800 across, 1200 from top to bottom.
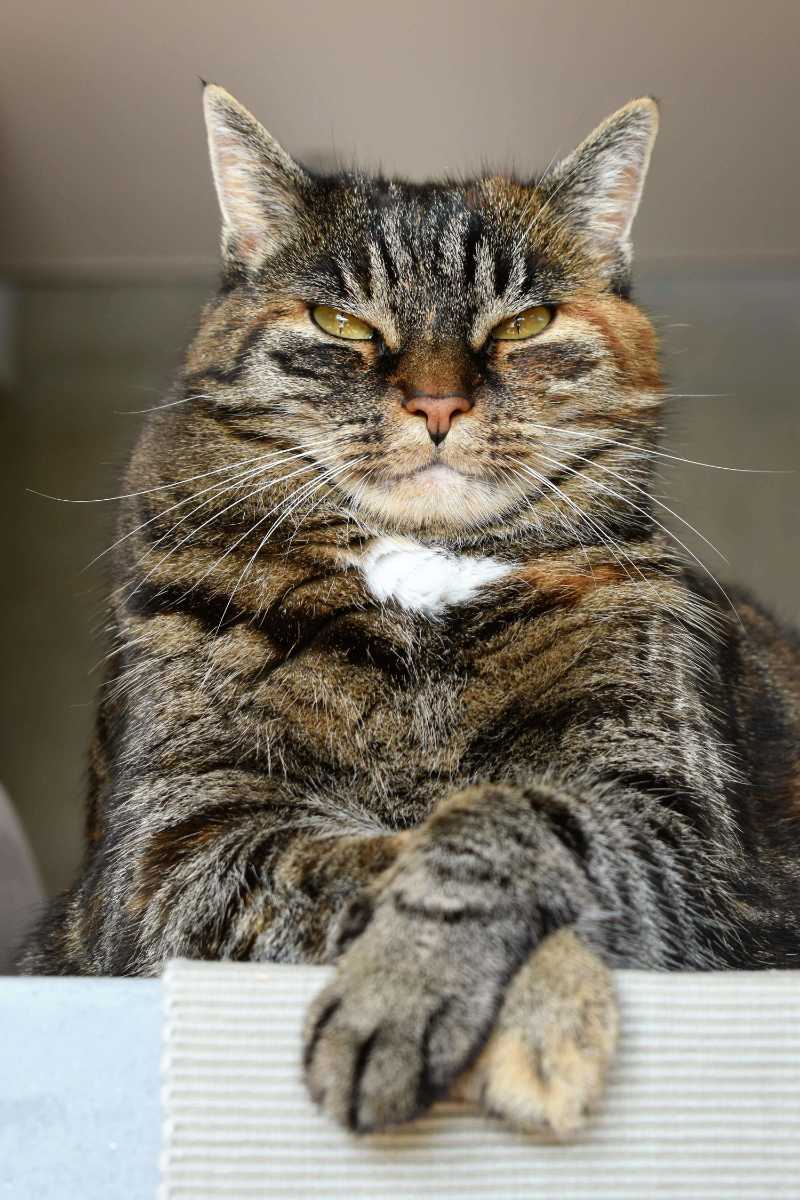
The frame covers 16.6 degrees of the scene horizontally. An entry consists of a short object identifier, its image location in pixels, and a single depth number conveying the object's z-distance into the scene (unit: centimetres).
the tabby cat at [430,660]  58
